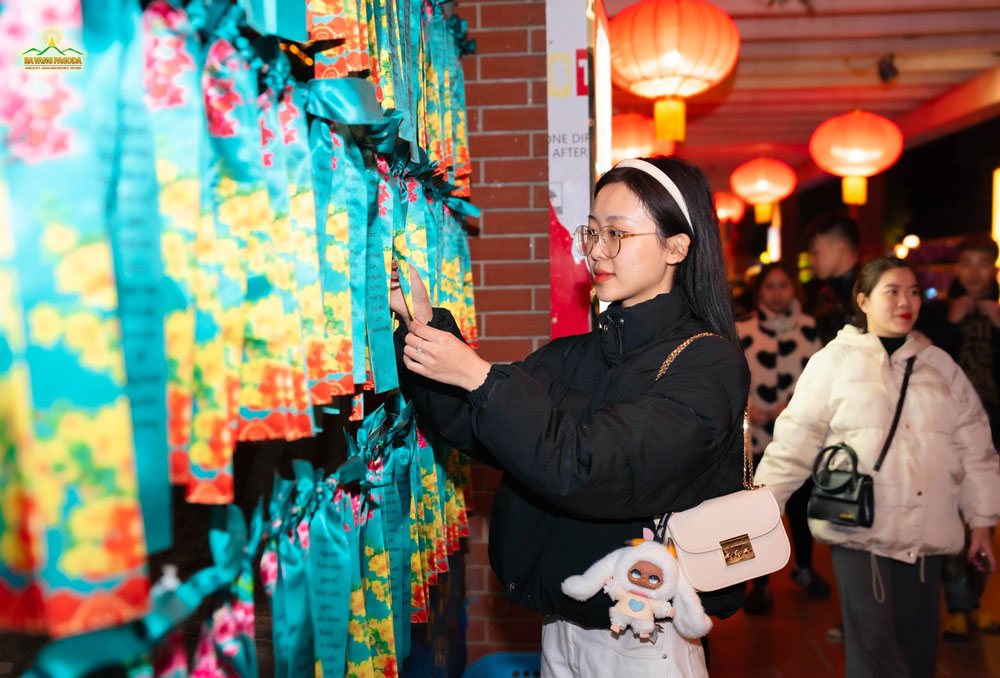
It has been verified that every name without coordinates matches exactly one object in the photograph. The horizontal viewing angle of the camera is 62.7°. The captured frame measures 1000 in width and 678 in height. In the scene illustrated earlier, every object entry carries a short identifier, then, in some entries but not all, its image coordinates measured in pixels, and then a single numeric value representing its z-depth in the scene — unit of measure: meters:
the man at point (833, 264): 3.70
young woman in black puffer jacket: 1.46
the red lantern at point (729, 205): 11.22
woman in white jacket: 2.69
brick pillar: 3.05
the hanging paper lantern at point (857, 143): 6.19
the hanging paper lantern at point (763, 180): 8.37
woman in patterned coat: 4.45
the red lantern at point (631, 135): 6.33
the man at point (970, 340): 3.90
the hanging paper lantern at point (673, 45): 4.42
